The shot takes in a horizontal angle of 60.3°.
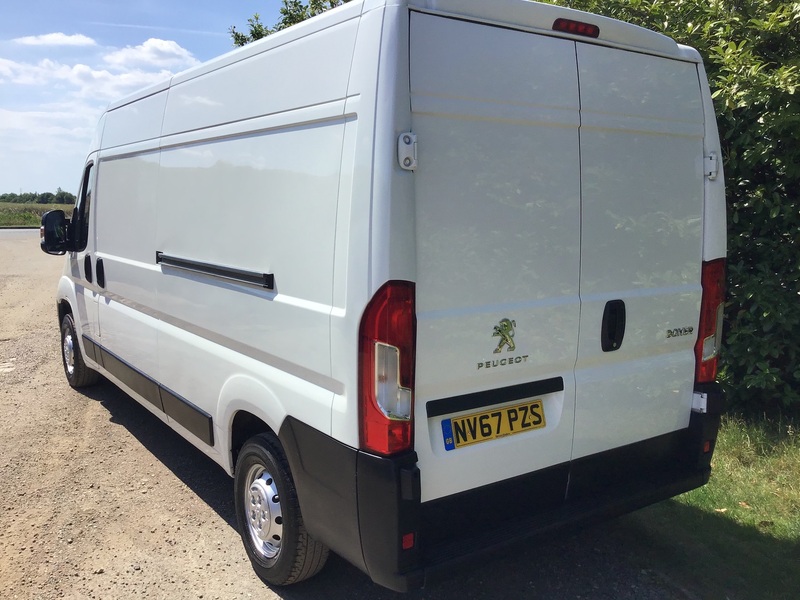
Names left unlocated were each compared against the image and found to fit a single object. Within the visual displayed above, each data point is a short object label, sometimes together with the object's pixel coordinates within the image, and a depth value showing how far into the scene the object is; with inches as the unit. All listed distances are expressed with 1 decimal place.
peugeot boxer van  98.7
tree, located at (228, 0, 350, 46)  398.6
